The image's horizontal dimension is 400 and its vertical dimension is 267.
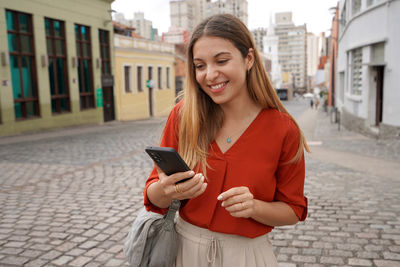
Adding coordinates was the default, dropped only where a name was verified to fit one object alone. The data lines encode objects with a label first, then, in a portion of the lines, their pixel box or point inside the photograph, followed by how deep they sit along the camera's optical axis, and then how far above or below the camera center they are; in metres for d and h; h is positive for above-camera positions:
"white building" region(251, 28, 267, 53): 173.62 +20.49
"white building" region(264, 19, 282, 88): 149.00 +14.61
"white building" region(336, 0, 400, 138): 12.48 +0.37
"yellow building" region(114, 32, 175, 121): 27.80 +0.42
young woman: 1.81 -0.36
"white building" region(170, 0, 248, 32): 115.88 +22.42
